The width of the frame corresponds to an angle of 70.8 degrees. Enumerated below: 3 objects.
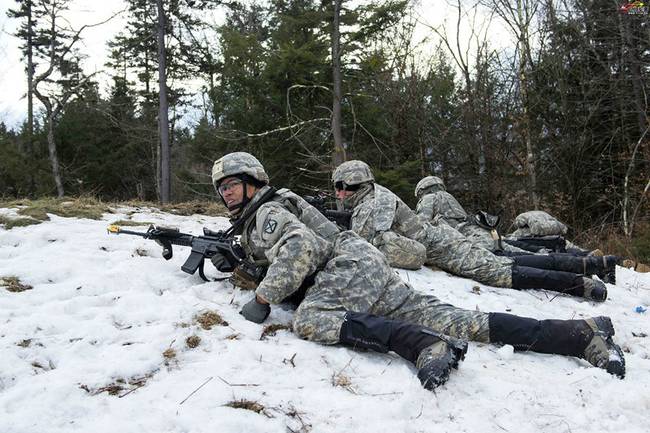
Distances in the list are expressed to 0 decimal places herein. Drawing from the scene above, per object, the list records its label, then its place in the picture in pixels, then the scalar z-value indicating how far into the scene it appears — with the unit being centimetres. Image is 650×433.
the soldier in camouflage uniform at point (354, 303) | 321
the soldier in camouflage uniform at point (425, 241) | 563
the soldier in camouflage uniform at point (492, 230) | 622
